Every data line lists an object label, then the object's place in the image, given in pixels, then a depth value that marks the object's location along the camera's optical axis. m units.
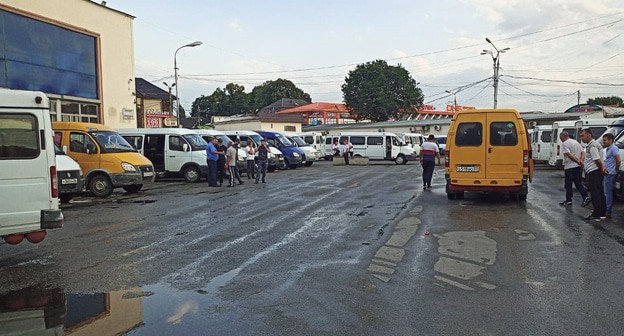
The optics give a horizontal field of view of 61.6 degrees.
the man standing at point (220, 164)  18.60
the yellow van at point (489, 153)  12.13
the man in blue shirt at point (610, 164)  10.20
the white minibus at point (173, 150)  19.98
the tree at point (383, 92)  71.88
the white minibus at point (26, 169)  6.74
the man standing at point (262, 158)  19.20
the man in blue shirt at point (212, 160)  17.75
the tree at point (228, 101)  107.25
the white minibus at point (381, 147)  34.47
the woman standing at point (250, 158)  20.08
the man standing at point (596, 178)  9.67
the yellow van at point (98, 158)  15.46
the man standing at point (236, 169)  18.55
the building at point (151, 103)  47.56
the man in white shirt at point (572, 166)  11.74
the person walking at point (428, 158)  15.63
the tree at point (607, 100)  76.38
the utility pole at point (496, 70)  40.34
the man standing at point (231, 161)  18.20
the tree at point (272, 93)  106.38
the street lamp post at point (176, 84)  37.34
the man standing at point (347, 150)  33.66
